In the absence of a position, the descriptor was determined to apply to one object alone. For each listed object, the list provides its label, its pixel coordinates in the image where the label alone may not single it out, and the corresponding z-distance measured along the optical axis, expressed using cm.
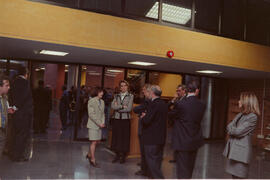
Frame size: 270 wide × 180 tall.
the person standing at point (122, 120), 548
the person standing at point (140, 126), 422
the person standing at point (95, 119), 500
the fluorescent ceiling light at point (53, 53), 584
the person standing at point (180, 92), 524
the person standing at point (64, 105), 867
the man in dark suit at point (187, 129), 372
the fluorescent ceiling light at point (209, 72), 818
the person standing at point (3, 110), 334
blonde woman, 338
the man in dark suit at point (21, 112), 516
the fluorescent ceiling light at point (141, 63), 692
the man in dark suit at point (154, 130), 399
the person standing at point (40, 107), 801
